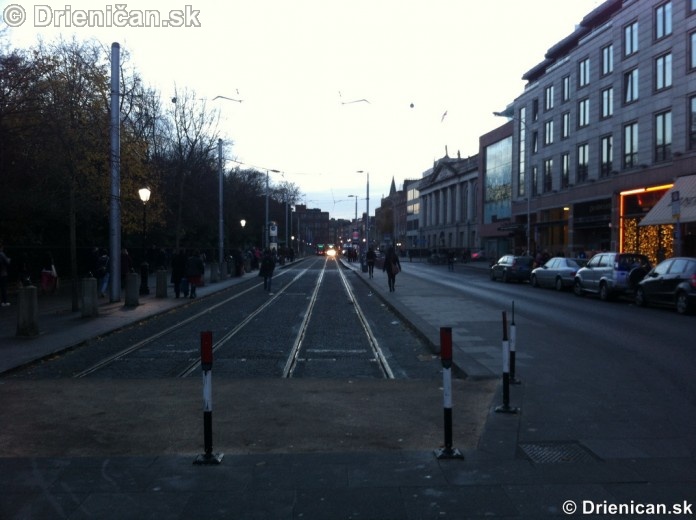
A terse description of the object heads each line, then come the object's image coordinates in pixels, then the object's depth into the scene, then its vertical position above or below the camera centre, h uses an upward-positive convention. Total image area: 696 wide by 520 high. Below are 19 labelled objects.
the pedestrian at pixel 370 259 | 38.47 -1.03
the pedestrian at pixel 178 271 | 24.89 -1.07
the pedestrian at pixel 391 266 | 26.88 -1.00
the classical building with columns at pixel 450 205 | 88.81 +4.97
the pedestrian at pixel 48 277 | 23.52 -1.19
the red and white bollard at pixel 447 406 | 5.79 -1.39
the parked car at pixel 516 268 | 36.25 -1.47
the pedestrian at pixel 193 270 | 24.53 -1.03
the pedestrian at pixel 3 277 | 19.17 -1.01
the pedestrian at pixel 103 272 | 23.55 -1.04
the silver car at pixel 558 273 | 29.03 -1.44
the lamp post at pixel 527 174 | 56.34 +5.45
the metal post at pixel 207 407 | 5.70 -1.35
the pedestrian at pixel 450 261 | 55.94 -1.69
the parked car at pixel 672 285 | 18.62 -1.29
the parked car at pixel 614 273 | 23.16 -1.14
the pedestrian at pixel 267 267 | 29.09 -1.10
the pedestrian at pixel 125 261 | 24.25 -0.70
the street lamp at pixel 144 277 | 25.80 -1.33
